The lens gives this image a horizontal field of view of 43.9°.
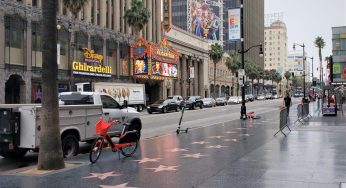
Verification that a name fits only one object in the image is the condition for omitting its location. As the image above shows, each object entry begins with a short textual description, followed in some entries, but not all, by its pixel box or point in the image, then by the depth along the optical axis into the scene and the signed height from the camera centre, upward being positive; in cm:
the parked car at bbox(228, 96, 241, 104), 7656 -128
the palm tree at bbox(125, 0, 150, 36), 5800 +1064
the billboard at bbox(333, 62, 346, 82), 6130 +334
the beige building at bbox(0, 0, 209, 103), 4038 +582
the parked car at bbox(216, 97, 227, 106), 6928 -138
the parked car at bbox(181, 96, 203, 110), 5337 -118
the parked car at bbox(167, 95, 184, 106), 4880 -67
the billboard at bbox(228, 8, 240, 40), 2931 +482
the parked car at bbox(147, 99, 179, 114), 4416 -138
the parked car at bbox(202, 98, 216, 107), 6162 -130
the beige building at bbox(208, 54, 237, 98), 10387 +334
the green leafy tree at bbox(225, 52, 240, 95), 10700 +773
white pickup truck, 1106 -76
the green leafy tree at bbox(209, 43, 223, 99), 9050 +870
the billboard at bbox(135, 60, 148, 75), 6141 +384
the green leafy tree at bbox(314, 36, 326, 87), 9270 +1091
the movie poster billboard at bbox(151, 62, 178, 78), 6347 +377
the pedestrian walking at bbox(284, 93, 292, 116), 3259 -61
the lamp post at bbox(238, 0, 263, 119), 2837 +33
